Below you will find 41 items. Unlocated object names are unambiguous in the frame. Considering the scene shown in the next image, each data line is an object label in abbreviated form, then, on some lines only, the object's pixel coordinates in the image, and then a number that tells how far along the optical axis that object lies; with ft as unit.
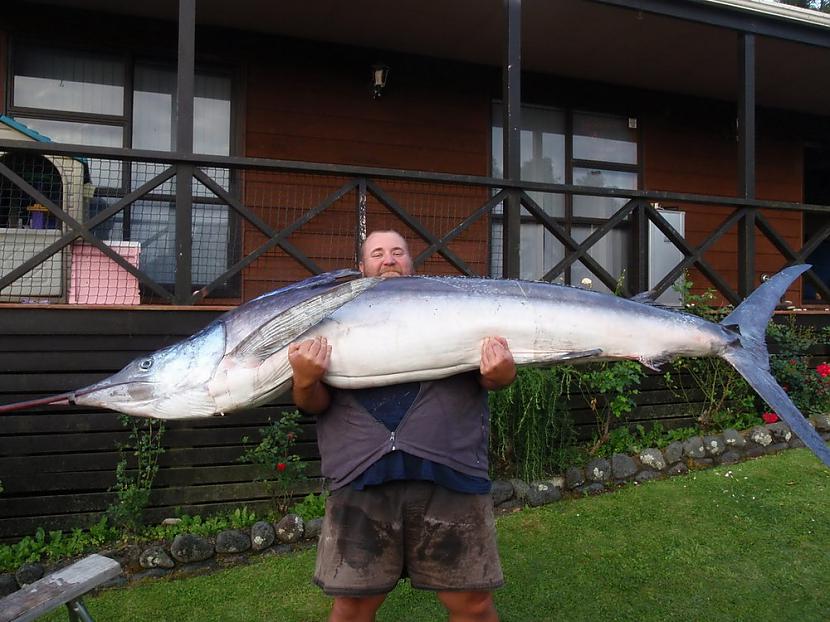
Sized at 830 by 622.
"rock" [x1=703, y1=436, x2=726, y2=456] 16.84
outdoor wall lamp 21.88
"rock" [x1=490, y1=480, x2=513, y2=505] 14.14
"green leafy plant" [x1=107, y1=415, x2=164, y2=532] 12.53
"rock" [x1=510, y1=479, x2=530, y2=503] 14.38
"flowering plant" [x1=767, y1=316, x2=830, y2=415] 18.71
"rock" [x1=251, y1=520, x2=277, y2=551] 12.63
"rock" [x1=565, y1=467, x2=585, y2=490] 15.08
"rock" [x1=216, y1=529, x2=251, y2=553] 12.45
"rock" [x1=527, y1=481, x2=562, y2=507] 14.46
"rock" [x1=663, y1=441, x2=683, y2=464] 16.43
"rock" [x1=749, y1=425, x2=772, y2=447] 17.34
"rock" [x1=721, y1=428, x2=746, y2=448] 17.08
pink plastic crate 15.43
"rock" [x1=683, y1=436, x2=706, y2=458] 16.67
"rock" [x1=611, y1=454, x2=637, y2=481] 15.67
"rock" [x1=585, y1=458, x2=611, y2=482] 15.40
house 13.29
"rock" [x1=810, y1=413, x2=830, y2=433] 18.07
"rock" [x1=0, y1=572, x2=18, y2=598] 11.07
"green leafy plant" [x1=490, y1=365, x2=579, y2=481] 14.71
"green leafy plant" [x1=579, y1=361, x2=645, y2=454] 16.51
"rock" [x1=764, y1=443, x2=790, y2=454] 17.37
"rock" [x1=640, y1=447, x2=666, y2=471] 16.11
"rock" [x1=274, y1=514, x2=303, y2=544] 12.84
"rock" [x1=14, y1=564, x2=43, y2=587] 11.35
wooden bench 6.90
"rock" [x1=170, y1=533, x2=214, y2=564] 12.12
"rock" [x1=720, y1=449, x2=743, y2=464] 16.84
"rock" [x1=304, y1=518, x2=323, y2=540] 13.03
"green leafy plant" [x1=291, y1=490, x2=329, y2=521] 13.60
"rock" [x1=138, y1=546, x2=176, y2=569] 11.93
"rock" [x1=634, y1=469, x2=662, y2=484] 15.83
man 6.09
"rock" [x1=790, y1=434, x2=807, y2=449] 17.67
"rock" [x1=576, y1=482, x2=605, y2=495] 15.12
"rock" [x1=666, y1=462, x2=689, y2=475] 16.29
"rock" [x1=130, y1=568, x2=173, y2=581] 11.79
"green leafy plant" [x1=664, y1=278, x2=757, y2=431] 18.28
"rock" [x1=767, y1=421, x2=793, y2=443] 17.60
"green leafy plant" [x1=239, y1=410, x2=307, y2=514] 13.62
